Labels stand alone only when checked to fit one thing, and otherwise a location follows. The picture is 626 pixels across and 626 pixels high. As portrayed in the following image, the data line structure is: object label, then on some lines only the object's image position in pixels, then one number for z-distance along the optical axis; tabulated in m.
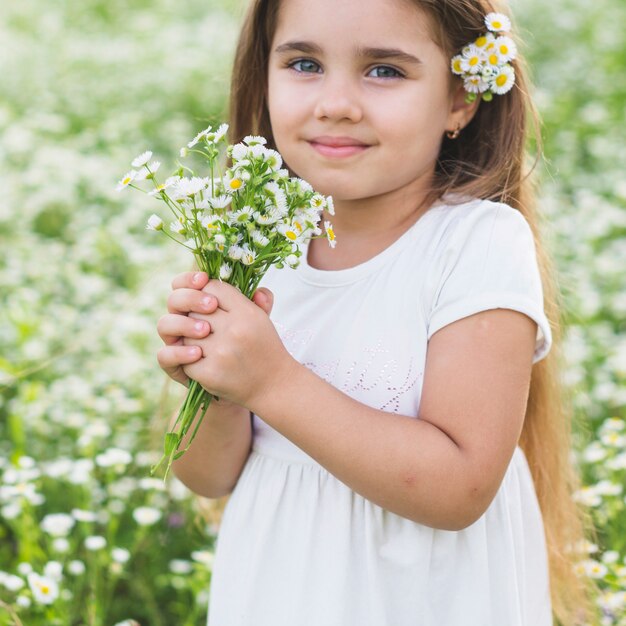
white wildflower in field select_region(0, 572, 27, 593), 1.94
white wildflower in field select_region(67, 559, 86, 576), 2.14
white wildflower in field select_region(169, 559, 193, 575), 2.32
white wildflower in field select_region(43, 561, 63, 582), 1.97
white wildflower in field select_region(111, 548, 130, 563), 2.07
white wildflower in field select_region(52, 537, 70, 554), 2.09
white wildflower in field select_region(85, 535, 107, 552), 2.08
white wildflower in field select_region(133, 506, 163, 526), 2.23
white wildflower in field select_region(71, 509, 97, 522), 2.11
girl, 1.46
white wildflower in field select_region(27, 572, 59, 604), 1.93
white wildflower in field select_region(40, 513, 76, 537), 2.12
